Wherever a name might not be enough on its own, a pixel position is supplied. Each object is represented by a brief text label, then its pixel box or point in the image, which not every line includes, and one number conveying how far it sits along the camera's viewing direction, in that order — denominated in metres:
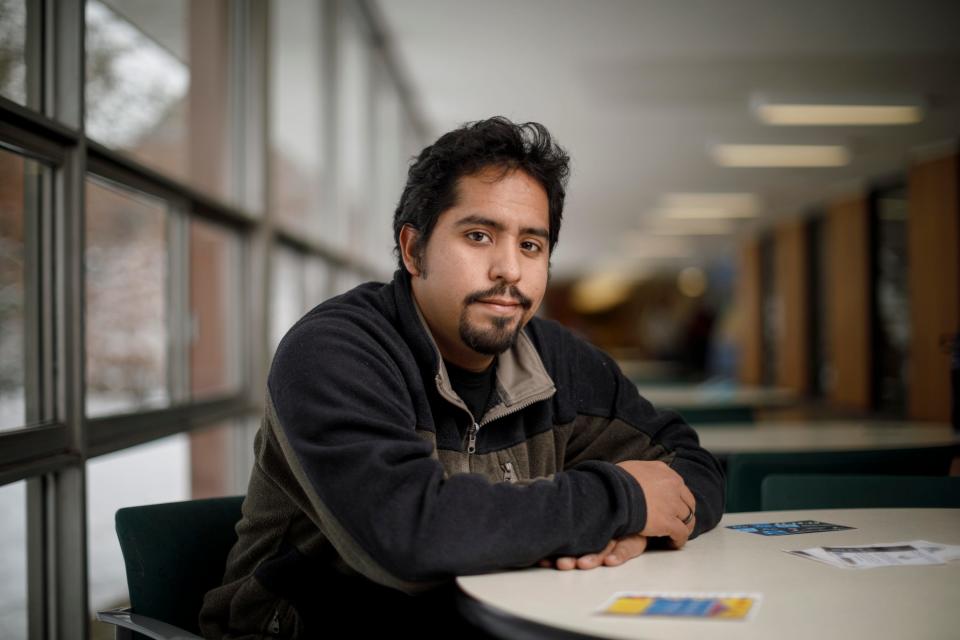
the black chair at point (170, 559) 1.46
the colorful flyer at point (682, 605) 1.06
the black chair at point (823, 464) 2.29
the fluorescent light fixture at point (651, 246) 17.02
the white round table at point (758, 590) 1.01
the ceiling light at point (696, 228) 13.67
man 1.21
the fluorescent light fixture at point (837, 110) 5.71
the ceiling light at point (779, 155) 7.49
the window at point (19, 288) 2.02
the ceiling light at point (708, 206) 11.38
